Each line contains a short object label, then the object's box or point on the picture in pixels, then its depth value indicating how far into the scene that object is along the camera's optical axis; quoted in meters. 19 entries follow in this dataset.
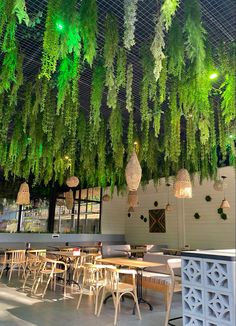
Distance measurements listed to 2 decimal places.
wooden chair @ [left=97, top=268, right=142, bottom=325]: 4.09
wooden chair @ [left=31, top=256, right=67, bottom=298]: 5.64
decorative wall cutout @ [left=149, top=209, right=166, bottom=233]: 11.05
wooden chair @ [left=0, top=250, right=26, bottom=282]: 7.46
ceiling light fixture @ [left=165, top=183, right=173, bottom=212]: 9.72
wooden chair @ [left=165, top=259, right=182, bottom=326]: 3.89
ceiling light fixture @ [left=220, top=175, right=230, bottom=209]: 8.00
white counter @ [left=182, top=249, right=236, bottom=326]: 2.56
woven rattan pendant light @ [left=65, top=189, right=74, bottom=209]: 10.23
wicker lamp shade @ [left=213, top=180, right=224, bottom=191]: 7.21
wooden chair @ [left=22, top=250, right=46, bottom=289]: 6.42
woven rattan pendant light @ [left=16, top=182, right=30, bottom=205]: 7.09
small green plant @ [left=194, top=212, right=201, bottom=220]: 9.89
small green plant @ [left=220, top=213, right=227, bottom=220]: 9.05
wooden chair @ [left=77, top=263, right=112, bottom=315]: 4.44
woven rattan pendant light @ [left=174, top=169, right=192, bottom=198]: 5.15
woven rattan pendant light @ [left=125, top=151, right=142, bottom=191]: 4.33
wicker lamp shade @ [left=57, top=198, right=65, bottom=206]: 12.58
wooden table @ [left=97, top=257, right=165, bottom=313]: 4.59
